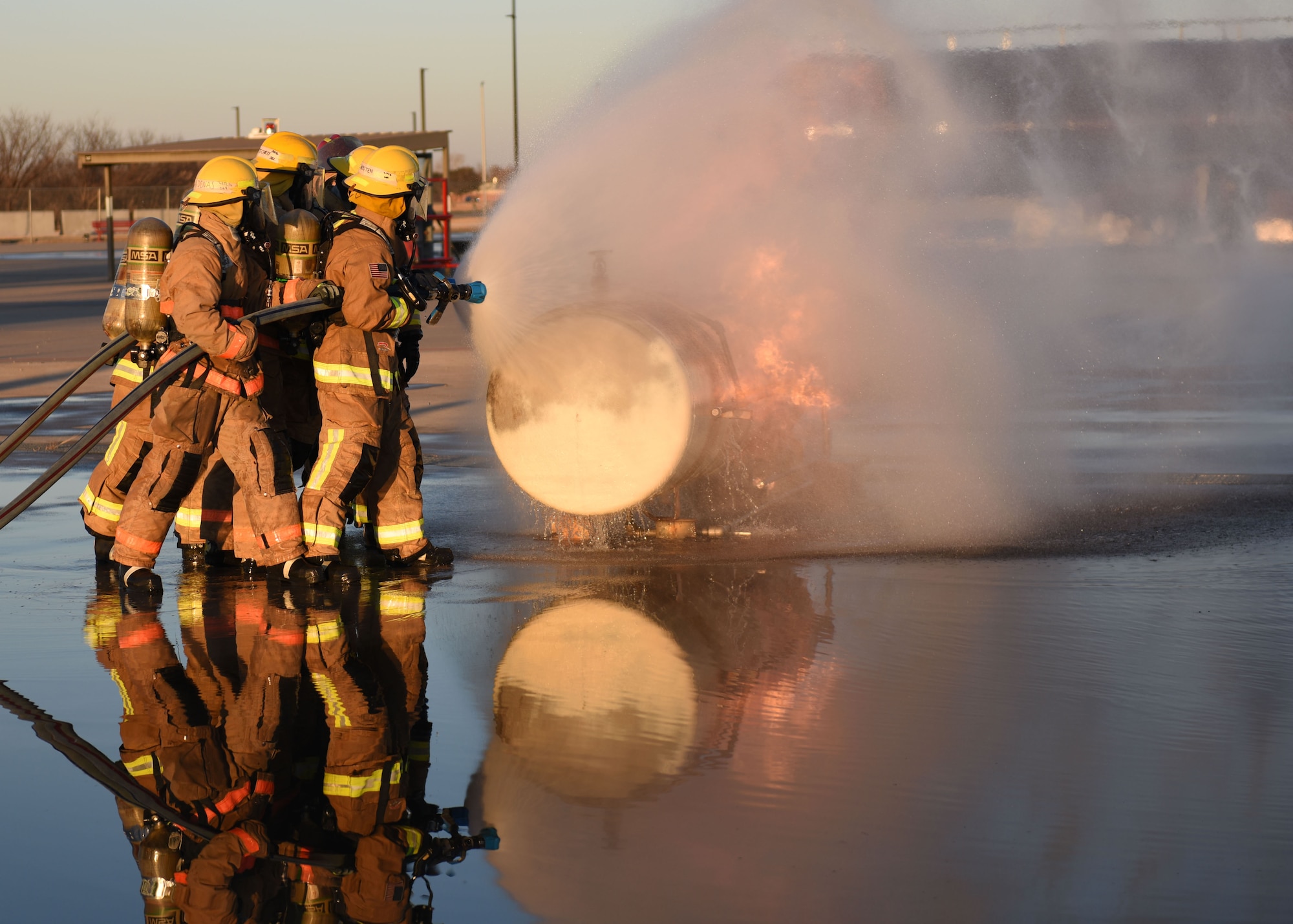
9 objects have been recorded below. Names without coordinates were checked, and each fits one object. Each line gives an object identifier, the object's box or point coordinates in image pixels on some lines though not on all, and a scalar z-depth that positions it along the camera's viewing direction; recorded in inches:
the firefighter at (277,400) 529.7
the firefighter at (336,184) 581.6
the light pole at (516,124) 3490.2
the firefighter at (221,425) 497.4
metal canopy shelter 1889.8
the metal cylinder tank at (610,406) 557.3
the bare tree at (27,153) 5354.3
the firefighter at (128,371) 505.0
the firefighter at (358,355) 504.7
